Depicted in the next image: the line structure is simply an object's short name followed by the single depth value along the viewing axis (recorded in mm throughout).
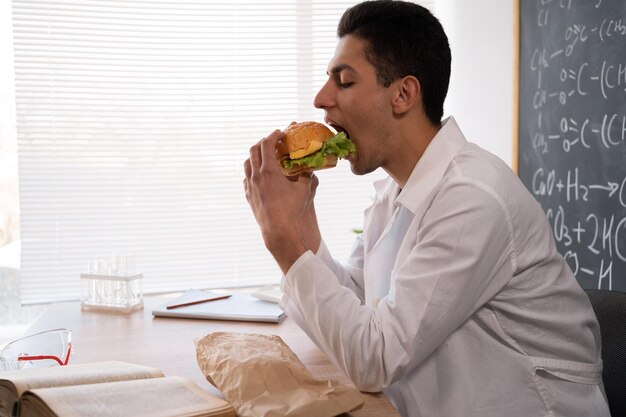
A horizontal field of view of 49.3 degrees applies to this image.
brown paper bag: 1176
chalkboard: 2600
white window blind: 3668
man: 1396
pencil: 2164
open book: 1095
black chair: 1563
